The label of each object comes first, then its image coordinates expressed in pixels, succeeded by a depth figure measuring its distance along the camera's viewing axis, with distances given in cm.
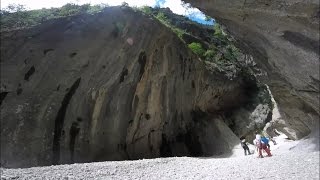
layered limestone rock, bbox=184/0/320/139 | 386
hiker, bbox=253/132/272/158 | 653
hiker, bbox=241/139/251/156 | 936
